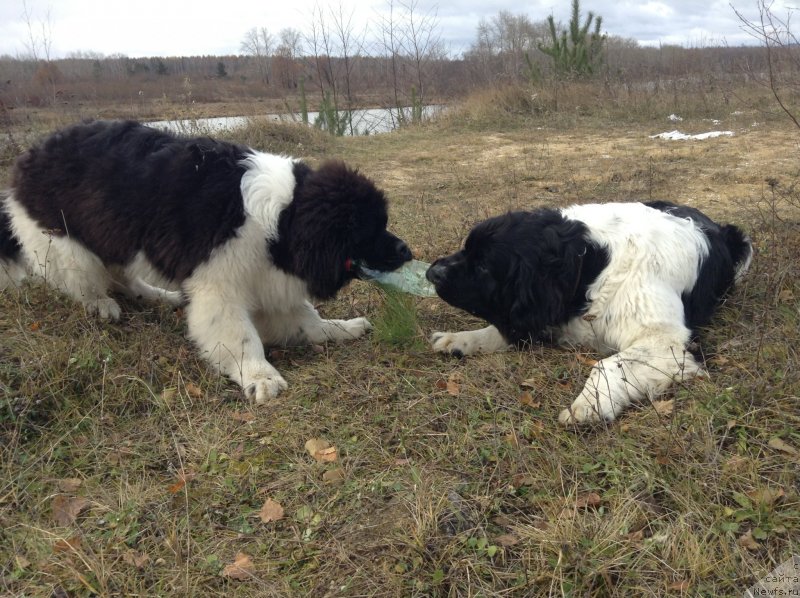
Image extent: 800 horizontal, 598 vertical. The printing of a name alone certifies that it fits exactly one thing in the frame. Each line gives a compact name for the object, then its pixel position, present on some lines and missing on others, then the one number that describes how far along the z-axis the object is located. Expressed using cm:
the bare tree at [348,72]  2014
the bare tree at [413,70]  2041
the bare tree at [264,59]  2160
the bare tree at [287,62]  1955
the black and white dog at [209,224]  364
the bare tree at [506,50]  2352
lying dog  327
